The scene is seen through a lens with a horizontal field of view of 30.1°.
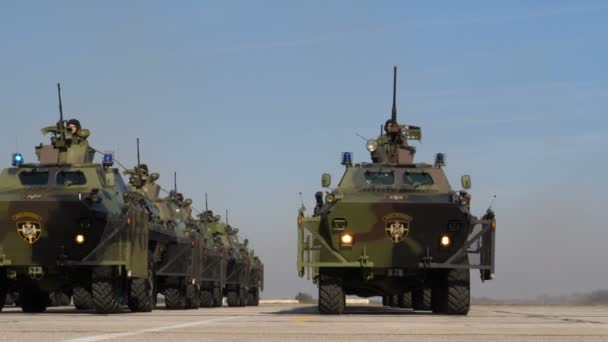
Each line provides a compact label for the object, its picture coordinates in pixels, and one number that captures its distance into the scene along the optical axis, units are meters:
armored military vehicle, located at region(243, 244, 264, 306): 49.44
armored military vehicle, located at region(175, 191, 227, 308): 35.84
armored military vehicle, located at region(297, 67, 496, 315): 21.67
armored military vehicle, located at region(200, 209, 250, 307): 44.03
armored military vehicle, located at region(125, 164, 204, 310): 28.91
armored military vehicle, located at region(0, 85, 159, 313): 22.14
